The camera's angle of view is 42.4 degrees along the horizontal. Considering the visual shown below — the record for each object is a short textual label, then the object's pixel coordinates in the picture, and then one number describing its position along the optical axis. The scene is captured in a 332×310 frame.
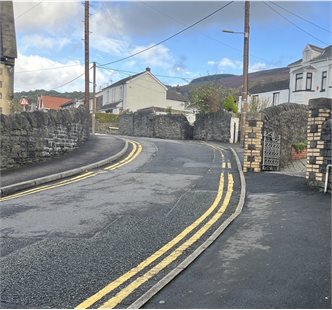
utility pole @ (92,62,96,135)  44.33
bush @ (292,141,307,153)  16.67
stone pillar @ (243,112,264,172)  13.84
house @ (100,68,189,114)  62.06
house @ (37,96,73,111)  86.82
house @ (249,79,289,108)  49.48
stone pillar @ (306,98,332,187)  10.24
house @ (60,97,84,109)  76.75
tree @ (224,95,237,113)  35.81
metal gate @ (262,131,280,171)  14.12
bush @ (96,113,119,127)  52.45
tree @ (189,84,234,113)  37.28
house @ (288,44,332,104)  43.38
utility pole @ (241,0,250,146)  22.52
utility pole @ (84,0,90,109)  27.83
